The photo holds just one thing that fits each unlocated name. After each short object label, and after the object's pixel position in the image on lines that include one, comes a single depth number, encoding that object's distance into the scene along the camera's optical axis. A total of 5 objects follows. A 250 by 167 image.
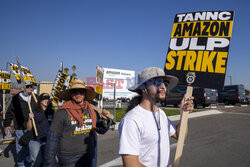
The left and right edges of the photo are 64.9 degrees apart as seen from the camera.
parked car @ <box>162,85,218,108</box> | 19.42
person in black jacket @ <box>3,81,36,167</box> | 4.35
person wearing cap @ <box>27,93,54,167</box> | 3.57
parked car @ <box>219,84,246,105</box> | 25.55
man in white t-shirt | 1.58
